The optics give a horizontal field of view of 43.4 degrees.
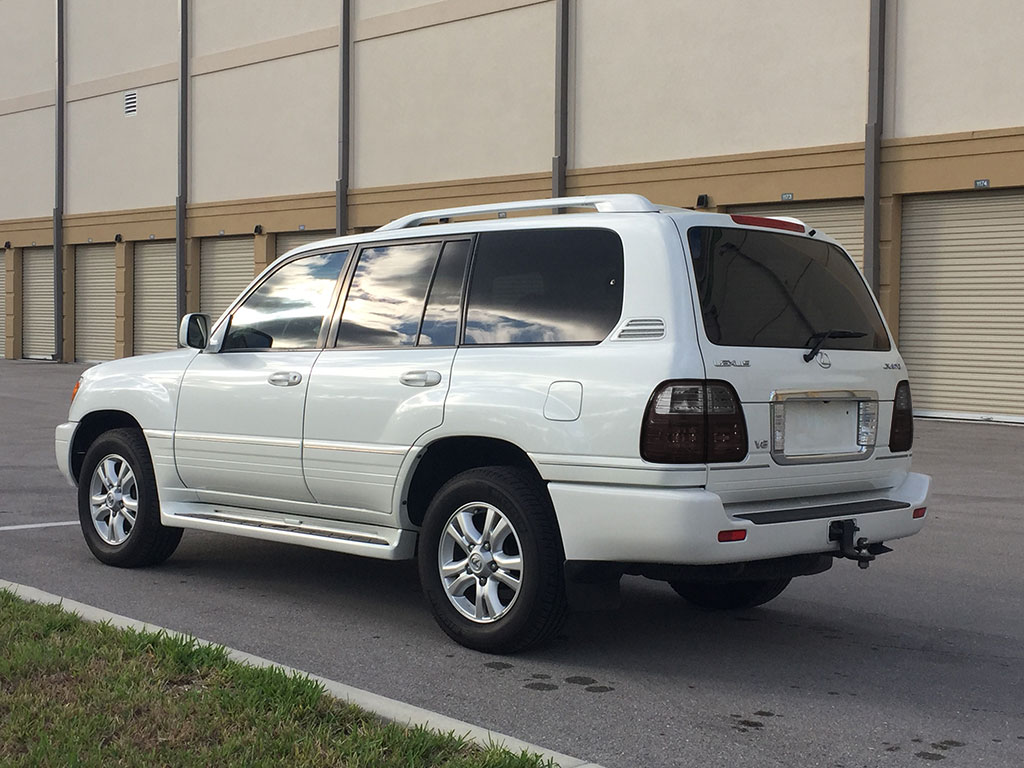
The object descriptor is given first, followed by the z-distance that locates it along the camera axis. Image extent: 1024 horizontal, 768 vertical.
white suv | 5.22
